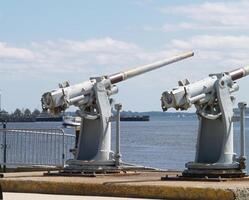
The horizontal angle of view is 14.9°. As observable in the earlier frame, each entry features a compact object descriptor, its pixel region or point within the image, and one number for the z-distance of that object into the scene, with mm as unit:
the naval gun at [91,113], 19750
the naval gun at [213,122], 18156
